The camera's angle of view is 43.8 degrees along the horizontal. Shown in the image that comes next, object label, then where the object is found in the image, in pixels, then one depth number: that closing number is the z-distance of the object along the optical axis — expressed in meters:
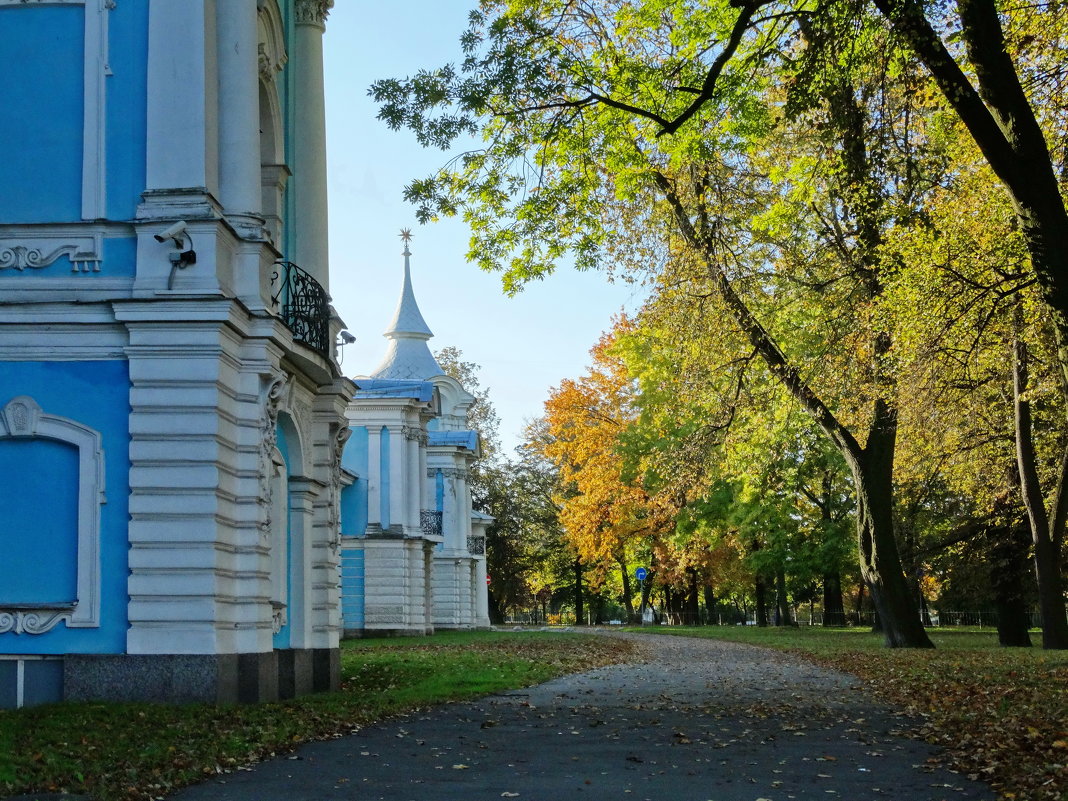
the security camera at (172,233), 14.09
